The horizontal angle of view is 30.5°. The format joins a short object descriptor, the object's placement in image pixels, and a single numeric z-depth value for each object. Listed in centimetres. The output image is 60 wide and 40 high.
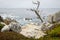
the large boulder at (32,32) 582
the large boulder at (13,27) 623
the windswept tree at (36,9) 1122
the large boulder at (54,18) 1046
